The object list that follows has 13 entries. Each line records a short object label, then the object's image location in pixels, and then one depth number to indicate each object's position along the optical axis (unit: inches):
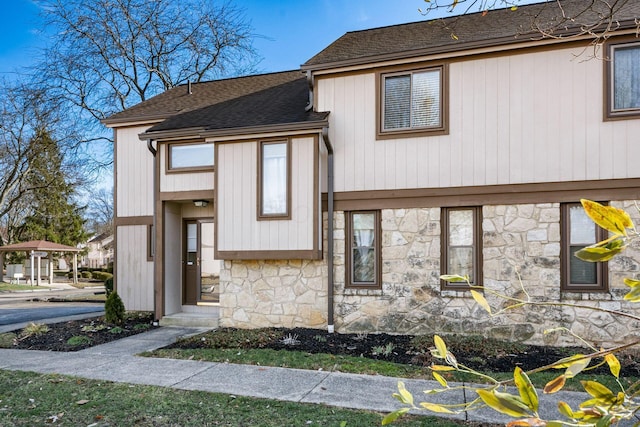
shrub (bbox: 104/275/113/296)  575.4
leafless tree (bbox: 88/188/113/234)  1601.0
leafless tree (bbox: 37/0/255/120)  731.4
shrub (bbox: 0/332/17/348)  317.8
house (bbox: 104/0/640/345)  286.8
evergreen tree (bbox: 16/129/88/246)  1070.3
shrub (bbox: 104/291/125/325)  397.1
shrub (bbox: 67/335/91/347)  317.0
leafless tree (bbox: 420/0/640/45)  278.7
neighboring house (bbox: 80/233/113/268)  2242.9
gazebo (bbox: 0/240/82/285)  1058.1
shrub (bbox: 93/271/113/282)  1274.0
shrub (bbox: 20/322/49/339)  349.4
